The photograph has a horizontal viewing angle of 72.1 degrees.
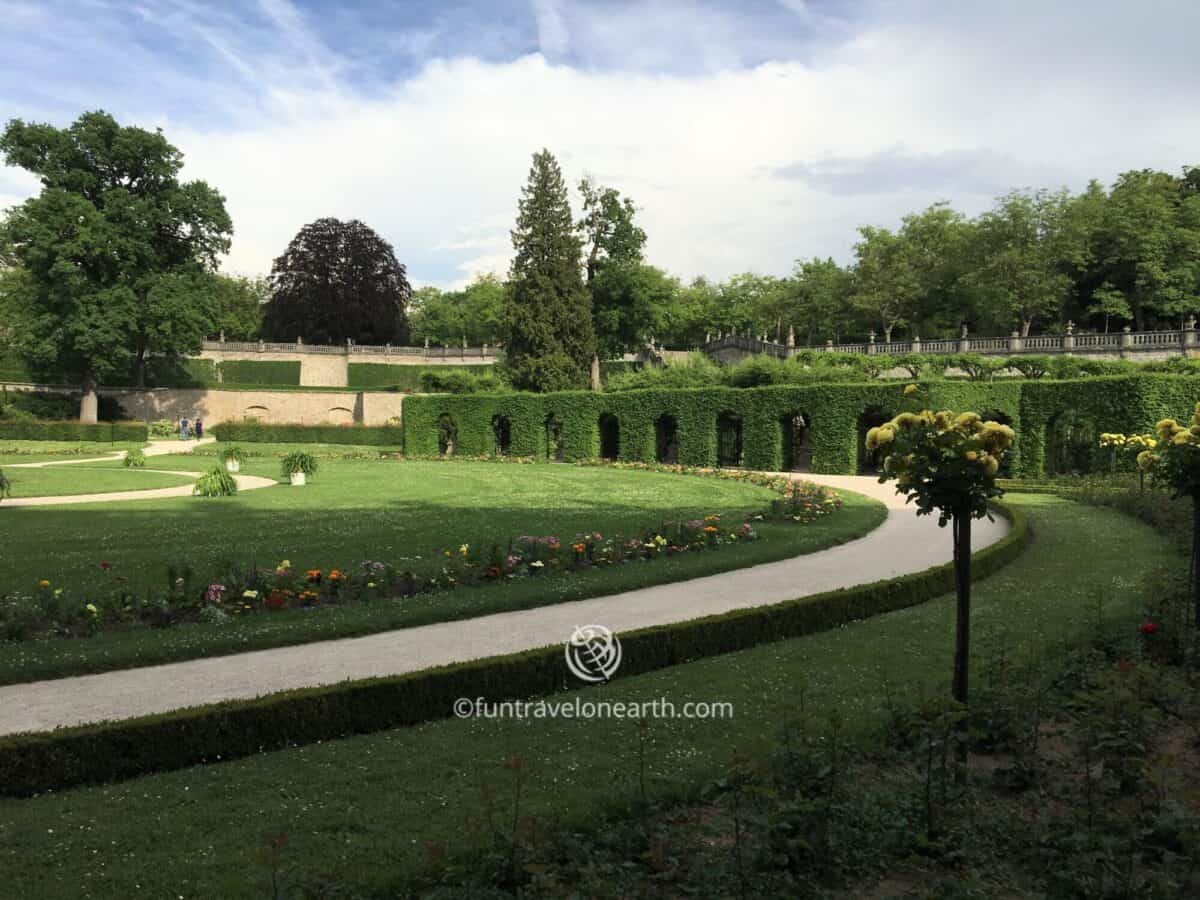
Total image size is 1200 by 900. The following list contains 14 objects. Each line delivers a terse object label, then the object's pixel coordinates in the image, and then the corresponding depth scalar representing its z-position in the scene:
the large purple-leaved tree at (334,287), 70.62
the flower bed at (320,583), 8.98
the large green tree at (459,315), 86.12
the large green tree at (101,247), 44.66
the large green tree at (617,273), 57.59
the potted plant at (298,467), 24.72
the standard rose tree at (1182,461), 8.19
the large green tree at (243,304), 81.31
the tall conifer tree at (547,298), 48.78
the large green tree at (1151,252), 48.25
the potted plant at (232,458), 27.70
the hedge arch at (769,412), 24.72
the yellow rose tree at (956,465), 5.43
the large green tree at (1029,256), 50.34
